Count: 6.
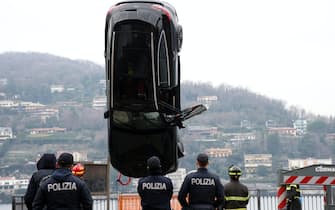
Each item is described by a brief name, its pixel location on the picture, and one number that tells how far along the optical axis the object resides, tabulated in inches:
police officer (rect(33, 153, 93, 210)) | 423.5
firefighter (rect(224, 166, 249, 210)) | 563.8
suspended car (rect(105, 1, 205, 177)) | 760.3
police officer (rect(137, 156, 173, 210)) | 502.9
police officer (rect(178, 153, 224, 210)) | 517.0
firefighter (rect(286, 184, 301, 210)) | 738.8
